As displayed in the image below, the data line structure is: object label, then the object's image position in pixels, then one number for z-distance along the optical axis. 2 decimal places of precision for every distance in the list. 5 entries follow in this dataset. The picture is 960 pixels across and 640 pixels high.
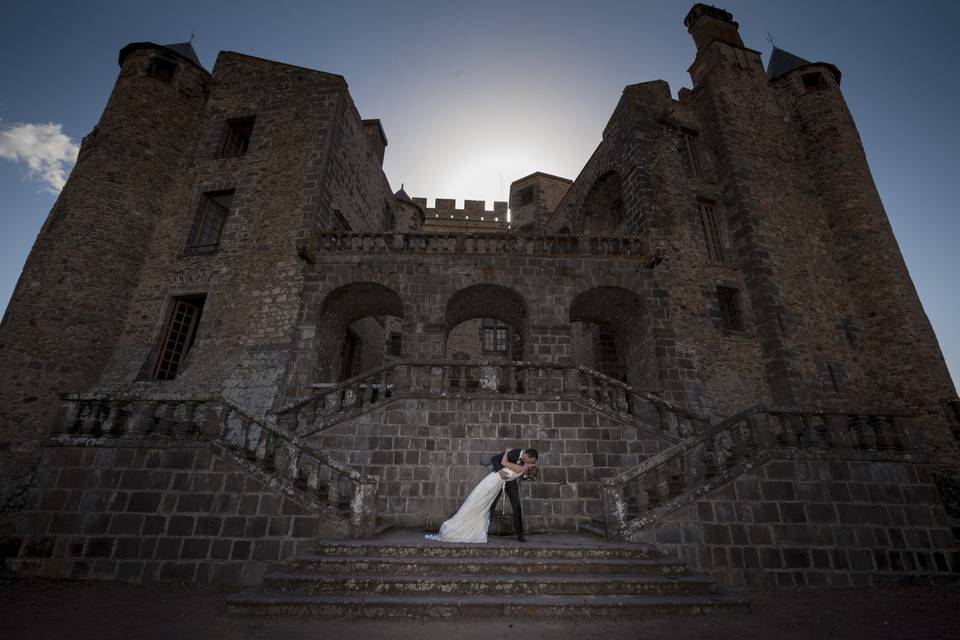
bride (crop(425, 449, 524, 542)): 5.78
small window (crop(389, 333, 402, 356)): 19.25
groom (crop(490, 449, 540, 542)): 6.00
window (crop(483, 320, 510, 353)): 20.33
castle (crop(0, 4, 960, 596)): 5.97
